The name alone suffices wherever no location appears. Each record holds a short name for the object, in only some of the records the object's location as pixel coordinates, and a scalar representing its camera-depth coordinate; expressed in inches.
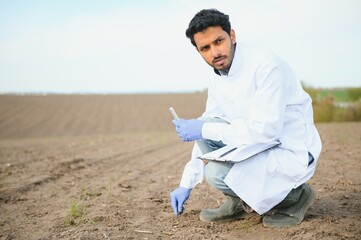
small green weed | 126.9
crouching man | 98.3
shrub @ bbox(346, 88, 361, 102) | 677.9
